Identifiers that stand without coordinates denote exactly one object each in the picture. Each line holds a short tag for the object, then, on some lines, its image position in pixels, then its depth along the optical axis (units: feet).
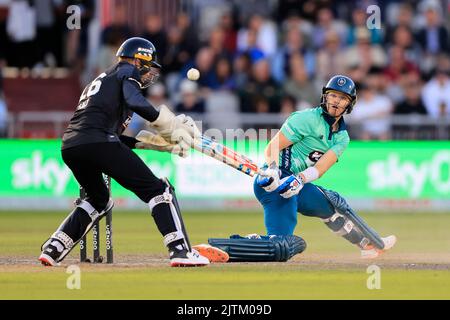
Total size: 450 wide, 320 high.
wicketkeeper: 38.11
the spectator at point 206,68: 74.54
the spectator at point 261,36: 77.25
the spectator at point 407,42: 77.92
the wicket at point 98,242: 40.45
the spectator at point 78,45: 77.66
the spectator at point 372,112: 70.59
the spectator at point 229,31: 77.41
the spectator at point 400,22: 78.79
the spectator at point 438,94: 74.79
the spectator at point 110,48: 74.28
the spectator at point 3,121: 69.72
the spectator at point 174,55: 75.66
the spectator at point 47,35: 77.10
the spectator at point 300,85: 74.02
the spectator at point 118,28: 74.79
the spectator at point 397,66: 77.00
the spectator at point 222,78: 74.23
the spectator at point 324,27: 77.61
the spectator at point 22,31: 76.59
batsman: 40.34
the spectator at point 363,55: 76.02
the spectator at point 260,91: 72.49
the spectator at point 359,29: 76.94
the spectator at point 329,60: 75.61
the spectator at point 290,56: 76.16
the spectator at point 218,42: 75.00
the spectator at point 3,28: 79.00
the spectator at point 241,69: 74.38
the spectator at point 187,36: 76.28
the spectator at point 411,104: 73.46
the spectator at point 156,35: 75.15
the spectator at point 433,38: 78.84
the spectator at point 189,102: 71.31
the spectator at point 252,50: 75.51
